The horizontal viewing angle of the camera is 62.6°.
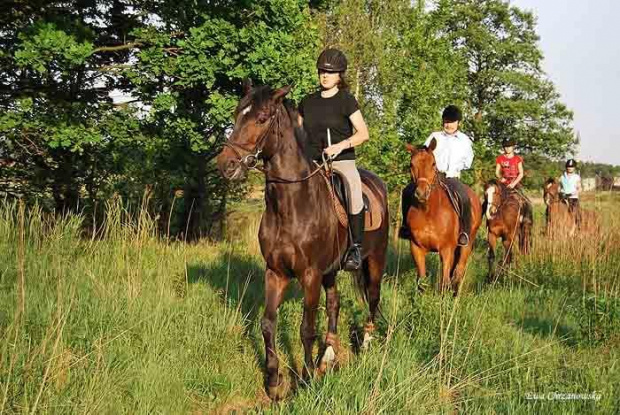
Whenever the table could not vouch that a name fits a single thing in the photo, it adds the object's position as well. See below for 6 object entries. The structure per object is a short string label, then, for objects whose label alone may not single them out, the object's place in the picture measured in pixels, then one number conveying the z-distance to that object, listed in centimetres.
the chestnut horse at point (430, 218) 735
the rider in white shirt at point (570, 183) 1430
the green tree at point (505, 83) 3866
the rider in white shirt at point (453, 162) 813
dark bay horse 416
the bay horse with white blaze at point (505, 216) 1097
